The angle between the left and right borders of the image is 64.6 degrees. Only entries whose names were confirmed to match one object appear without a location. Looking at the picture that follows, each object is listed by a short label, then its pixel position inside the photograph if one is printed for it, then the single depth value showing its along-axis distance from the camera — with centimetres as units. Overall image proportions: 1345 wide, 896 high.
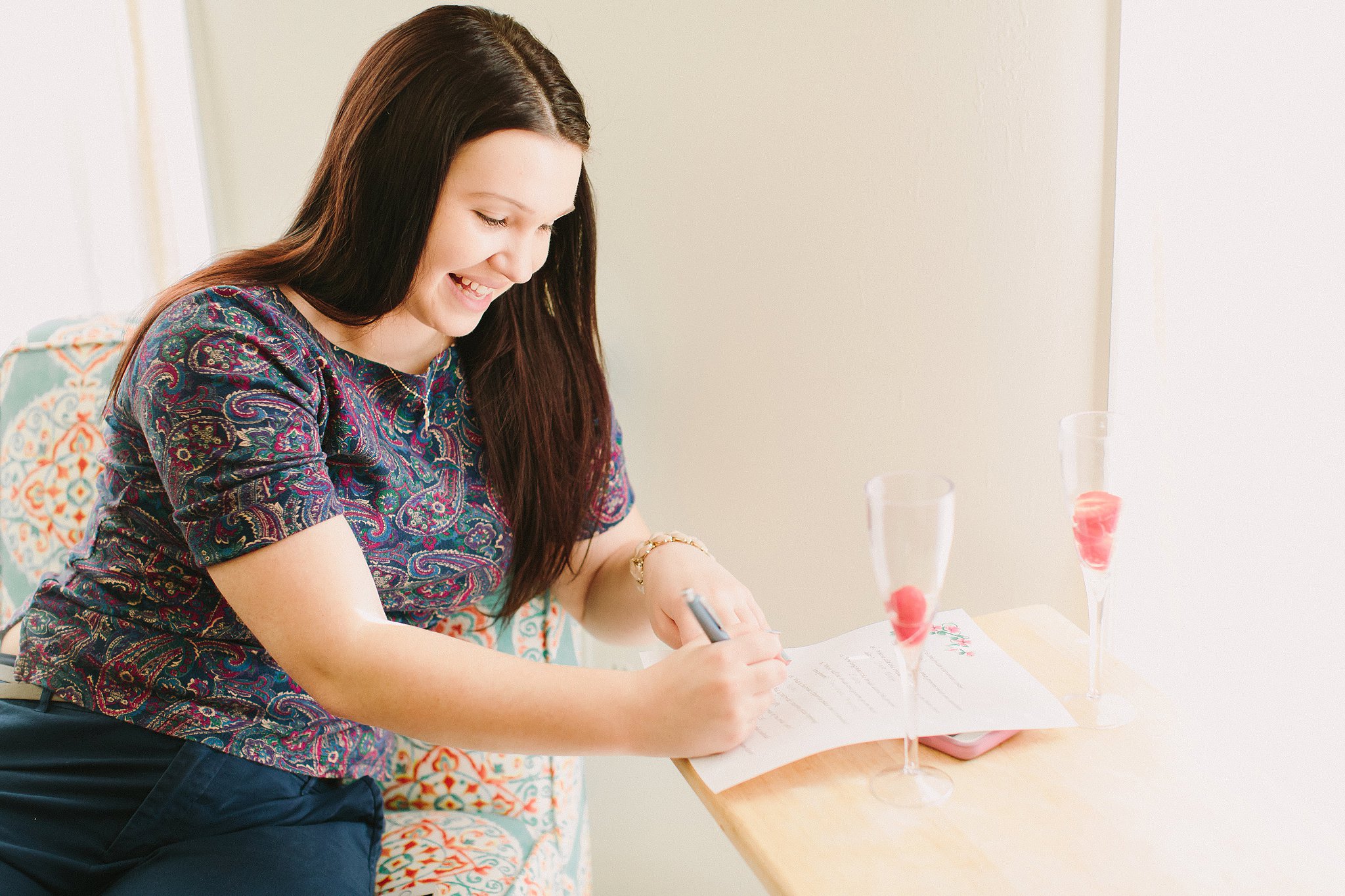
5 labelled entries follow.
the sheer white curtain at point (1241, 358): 109
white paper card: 84
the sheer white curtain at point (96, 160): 177
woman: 90
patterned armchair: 119
